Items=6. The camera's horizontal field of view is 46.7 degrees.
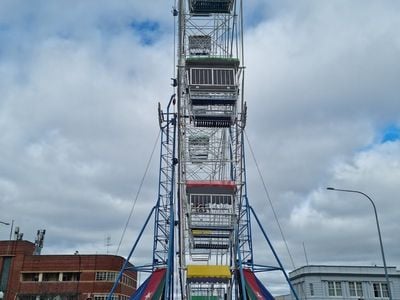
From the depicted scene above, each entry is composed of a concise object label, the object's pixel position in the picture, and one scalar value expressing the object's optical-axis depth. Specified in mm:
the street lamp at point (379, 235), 23111
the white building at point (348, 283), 46531
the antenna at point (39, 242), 74519
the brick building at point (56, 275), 63812
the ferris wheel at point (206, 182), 29969
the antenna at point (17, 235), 73375
